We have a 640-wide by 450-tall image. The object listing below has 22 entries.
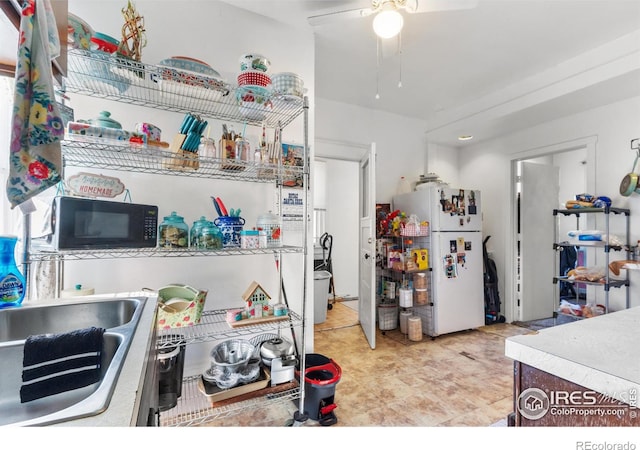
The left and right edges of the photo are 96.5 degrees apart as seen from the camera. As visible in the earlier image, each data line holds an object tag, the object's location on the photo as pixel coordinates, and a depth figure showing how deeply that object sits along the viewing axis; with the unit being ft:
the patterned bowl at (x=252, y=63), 5.32
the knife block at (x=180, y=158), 4.87
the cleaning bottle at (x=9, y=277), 2.99
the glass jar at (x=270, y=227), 5.65
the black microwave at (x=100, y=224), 3.78
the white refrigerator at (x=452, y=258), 10.39
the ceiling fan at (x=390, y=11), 5.18
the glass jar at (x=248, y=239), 5.31
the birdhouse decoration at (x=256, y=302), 5.54
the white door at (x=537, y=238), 11.97
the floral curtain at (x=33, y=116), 2.08
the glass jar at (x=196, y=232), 5.04
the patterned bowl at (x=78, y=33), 4.00
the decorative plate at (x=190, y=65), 4.80
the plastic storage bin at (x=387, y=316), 11.16
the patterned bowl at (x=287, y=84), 5.46
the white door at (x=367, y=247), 9.34
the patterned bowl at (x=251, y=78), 5.27
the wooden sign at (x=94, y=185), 4.38
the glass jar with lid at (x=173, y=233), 4.89
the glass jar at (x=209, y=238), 5.00
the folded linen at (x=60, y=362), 2.10
